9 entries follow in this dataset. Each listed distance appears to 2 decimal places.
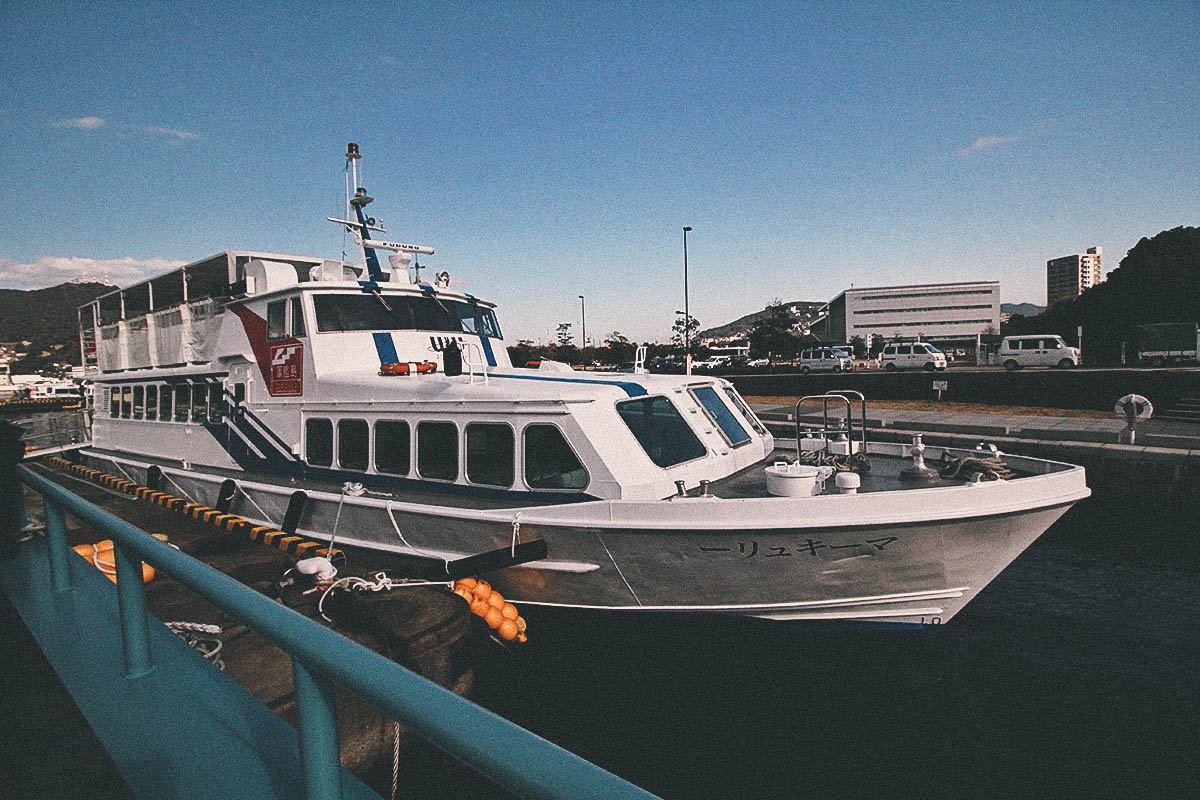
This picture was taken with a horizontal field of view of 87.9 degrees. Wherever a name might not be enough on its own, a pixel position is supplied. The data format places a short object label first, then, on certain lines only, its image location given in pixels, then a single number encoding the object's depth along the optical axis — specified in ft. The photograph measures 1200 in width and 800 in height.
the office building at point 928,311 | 394.11
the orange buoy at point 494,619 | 21.30
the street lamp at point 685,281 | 128.91
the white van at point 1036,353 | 107.34
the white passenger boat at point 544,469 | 19.77
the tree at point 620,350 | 185.26
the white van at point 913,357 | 112.95
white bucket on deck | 20.52
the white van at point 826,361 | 128.67
